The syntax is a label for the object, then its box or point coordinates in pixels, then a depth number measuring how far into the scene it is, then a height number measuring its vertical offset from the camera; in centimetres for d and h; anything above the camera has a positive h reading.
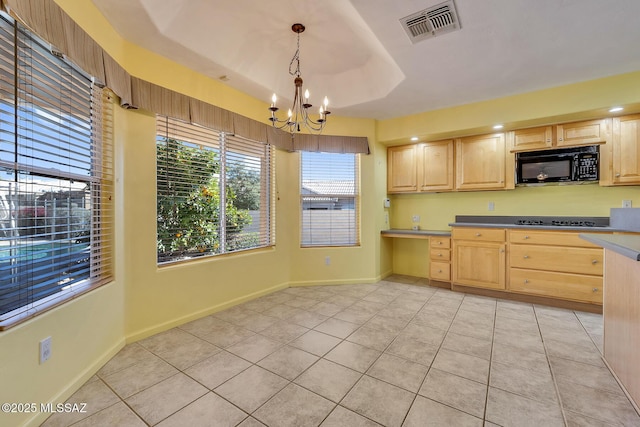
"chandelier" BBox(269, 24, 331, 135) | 219 +132
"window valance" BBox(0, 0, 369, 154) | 141 +100
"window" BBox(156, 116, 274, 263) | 257 +22
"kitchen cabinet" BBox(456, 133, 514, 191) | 362 +66
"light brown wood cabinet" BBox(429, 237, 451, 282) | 385 -69
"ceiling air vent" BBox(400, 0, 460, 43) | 193 +144
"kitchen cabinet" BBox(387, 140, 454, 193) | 401 +68
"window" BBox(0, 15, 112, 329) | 137 +20
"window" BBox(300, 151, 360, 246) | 399 +18
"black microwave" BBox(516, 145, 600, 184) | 315 +56
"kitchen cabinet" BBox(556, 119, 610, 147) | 308 +92
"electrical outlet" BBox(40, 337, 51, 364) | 148 -77
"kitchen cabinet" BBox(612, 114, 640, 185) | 294 +67
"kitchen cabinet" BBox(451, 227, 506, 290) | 345 -61
